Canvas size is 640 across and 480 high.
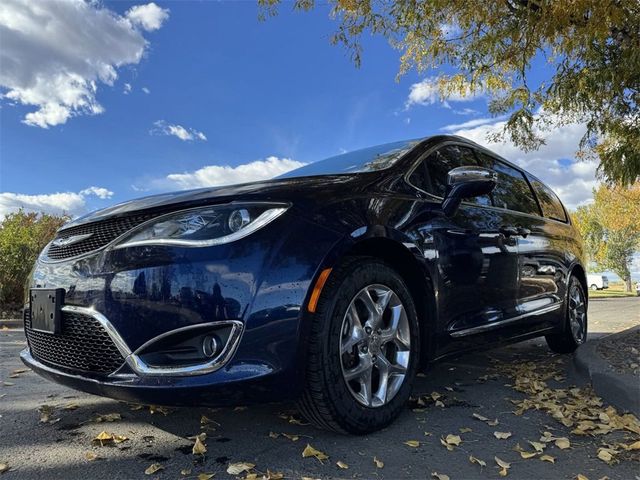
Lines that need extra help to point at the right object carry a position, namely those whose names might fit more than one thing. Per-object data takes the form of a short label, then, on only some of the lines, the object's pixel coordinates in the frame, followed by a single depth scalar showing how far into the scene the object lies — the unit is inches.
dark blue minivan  81.5
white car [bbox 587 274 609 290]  2194.9
